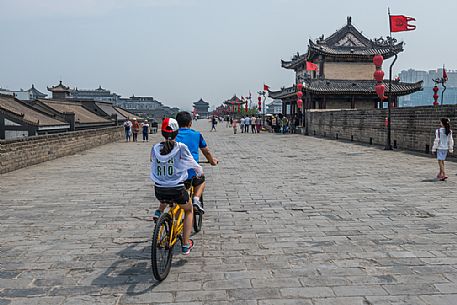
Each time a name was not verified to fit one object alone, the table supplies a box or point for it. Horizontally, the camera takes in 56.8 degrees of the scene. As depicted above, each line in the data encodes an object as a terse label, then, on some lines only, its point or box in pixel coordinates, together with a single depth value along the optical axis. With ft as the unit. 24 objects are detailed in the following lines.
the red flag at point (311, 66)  108.85
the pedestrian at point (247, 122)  123.95
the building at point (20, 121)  54.80
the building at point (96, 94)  347.24
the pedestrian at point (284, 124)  114.93
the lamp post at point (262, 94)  147.56
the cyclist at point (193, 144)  15.76
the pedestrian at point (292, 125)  119.44
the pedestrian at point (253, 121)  122.14
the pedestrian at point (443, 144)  30.78
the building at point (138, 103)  369.09
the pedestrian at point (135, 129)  87.45
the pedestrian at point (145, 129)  85.50
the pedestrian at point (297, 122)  120.68
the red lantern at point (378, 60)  63.84
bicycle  11.98
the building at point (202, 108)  476.95
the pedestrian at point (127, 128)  84.89
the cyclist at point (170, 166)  13.26
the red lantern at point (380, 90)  65.90
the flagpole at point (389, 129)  57.84
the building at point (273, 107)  474.61
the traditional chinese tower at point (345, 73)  114.93
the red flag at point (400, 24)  54.85
